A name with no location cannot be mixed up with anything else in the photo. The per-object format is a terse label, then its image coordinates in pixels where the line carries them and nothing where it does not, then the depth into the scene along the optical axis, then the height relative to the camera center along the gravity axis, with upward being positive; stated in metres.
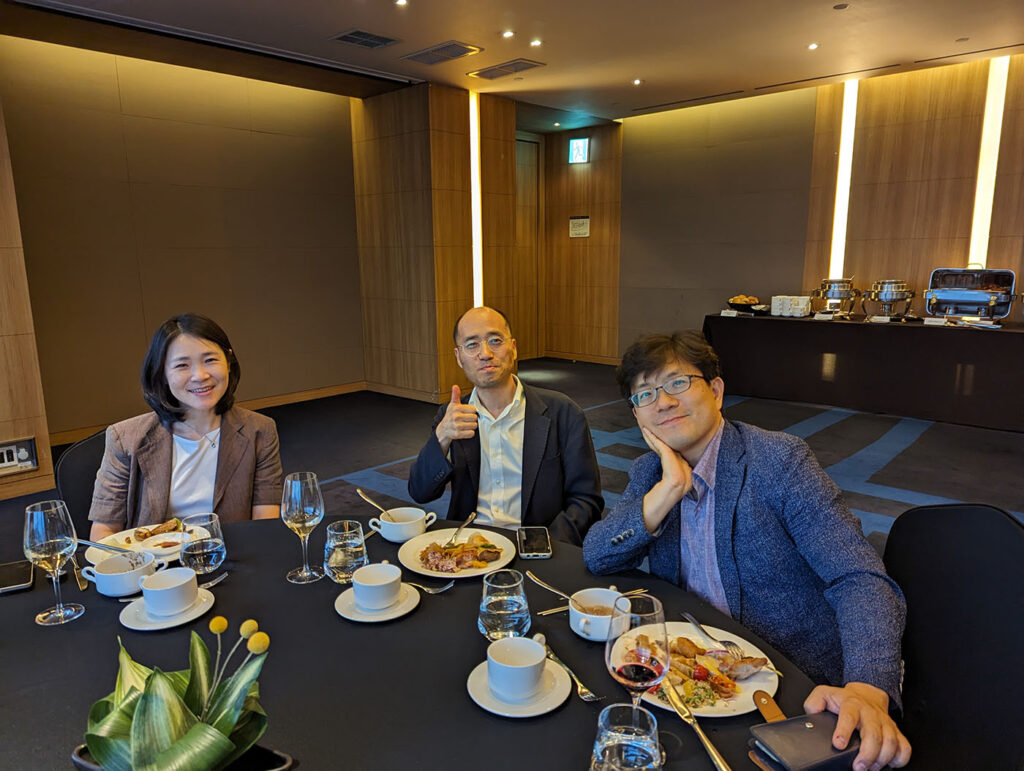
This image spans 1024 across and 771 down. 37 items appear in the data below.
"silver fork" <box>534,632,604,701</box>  1.07 -0.73
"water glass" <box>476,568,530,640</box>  1.22 -0.66
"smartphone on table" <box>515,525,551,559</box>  1.58 -0.71
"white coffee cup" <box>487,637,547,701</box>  1.03 -0.67
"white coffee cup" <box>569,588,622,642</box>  1.21 -0.70
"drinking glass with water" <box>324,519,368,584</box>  1.50 -0.69
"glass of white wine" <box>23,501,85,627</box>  1.37 -0.59
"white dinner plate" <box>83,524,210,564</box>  1.60 -0.72
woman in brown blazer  1.98 -0.59
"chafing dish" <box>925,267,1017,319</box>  6.07 -0.36
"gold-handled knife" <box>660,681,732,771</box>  0.92 -0.72
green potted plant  0.62 -0.47
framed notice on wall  9.77 +0.52
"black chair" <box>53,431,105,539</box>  2.04 -0.67
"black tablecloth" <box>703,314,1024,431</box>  5.77 -1.10
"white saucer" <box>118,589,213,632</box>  1.30 -0.72
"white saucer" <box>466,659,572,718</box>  1.03 -0.72
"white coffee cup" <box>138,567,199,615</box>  1.30 -0.67
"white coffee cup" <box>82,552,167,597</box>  1.42 -0.69
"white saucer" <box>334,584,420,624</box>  1.31 -0.72
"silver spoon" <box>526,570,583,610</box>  1.39 -0.73
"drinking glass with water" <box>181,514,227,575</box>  1.54 -0.69
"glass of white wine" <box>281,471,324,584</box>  1.53 -0.59
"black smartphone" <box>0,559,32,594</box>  1.48 -0.74
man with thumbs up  2.27 -0.69
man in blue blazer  1.38 -0.62
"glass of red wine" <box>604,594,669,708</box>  0.96 -0.59
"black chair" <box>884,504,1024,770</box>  1.12 -0.72
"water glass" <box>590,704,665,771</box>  0.90 -0.69
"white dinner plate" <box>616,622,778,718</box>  1.02 -0.72
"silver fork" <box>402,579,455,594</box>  1.43 -0.73
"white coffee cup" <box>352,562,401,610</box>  1.32 -0.67
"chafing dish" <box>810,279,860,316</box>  6.87 -0.41
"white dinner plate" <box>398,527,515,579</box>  1.49 -0.73
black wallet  0.90 -0.71
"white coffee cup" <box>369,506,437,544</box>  1.69 -0.70
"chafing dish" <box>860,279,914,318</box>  6.48 -0.39
